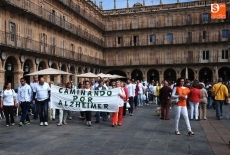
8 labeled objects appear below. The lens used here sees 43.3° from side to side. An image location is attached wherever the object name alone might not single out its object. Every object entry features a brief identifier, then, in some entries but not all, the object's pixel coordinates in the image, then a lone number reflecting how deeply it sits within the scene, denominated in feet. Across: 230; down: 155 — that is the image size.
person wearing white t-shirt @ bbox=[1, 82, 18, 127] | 33.65
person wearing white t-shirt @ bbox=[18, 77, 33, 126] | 33.81
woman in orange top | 27.02
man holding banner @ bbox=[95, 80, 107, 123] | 37.22
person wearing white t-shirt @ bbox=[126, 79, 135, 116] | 44.01
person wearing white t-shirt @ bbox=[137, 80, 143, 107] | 57.35
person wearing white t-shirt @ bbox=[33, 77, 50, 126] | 33.71
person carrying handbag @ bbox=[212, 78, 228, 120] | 39.04
